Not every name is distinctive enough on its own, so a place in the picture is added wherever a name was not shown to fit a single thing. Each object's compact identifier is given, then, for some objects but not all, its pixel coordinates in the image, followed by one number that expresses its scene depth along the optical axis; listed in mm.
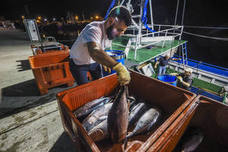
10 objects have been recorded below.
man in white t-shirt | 1442
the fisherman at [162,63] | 6165
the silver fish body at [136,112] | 1722
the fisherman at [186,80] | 3923
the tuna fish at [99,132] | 1379
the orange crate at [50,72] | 3443
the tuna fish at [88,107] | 1668
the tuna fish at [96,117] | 1488
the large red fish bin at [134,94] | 1001
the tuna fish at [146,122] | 1510
